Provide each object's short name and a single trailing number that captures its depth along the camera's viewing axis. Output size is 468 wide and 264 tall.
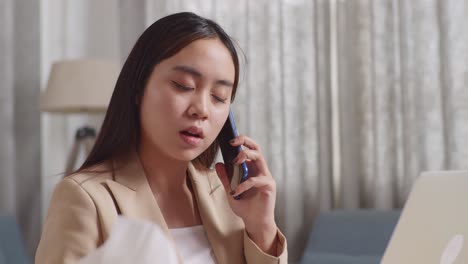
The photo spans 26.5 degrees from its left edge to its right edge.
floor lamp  4.18
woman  1.44
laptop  1.22
